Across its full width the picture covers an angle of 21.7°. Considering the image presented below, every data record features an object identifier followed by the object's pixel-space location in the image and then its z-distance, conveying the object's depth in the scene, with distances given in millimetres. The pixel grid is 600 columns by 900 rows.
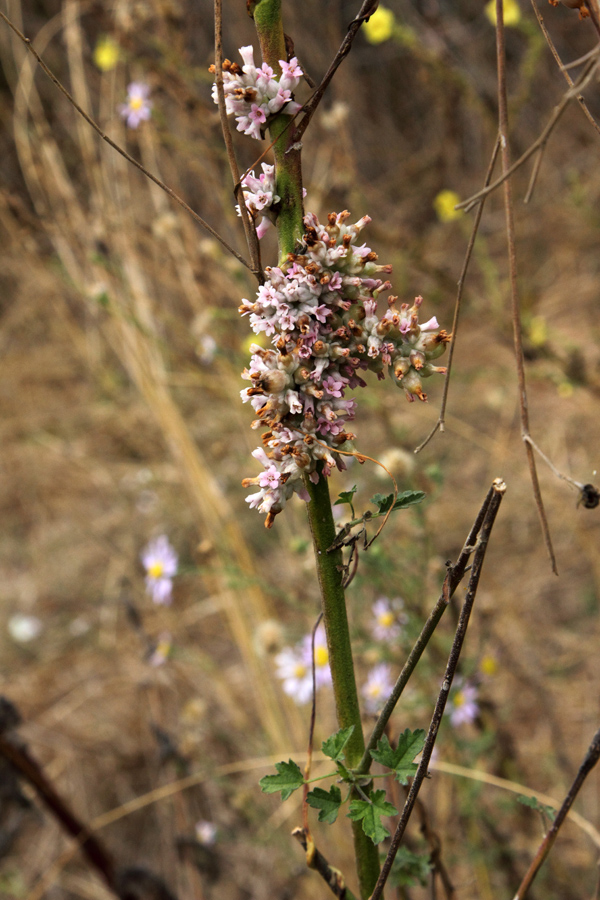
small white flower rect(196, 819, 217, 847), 585
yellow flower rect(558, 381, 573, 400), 651
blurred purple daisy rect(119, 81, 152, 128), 662
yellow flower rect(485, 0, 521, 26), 637
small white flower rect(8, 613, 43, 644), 1015
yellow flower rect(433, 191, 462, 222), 971
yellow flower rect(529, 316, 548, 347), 657
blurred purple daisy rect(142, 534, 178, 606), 652
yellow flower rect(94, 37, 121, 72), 731
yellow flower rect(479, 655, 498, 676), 576
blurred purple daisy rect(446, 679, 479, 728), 517
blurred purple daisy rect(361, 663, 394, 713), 575
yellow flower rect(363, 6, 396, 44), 765
